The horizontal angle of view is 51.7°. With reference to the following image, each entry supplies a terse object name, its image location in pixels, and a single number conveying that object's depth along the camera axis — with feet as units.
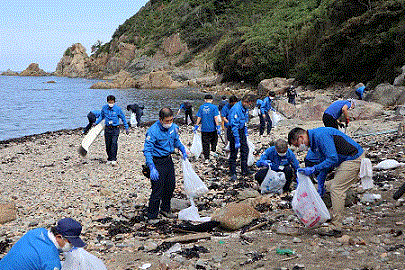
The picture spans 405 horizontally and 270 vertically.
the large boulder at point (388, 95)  65.31
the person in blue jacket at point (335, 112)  32.32
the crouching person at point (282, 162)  27.14
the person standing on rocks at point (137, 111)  72.41
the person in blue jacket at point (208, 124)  40.52
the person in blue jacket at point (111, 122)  39.76
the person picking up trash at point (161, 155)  23.22
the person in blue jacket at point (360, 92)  64.54
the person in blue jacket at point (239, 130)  31.53
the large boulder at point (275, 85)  133.16
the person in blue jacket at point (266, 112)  55.36
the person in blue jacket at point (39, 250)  12.08
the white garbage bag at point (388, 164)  27.96
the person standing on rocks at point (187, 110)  62.51
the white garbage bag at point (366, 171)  19.48
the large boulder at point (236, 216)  21.90
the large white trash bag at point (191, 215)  23.75
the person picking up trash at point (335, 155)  19.02
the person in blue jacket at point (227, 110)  35.66
